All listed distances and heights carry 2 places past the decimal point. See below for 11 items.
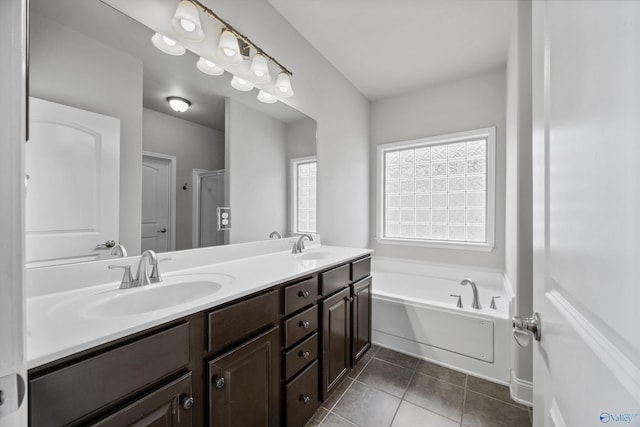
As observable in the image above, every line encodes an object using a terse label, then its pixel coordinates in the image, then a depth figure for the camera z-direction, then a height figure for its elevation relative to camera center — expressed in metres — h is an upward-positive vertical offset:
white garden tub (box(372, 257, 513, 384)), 1.90 -0.93
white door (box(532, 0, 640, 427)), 0.27 +0.00
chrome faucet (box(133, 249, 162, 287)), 1.10 -0.25
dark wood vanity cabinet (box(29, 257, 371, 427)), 0.63 -0.53
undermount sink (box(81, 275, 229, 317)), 0.92 -0.34
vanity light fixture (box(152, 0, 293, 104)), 1.32 +0.98
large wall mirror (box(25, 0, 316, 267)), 0.96 +0.33
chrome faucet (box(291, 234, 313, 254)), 2.06 -0.27
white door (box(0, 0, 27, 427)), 0.40 +0.00
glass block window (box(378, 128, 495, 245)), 2.94 +0.31
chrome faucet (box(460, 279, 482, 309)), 2.14 -0.71
